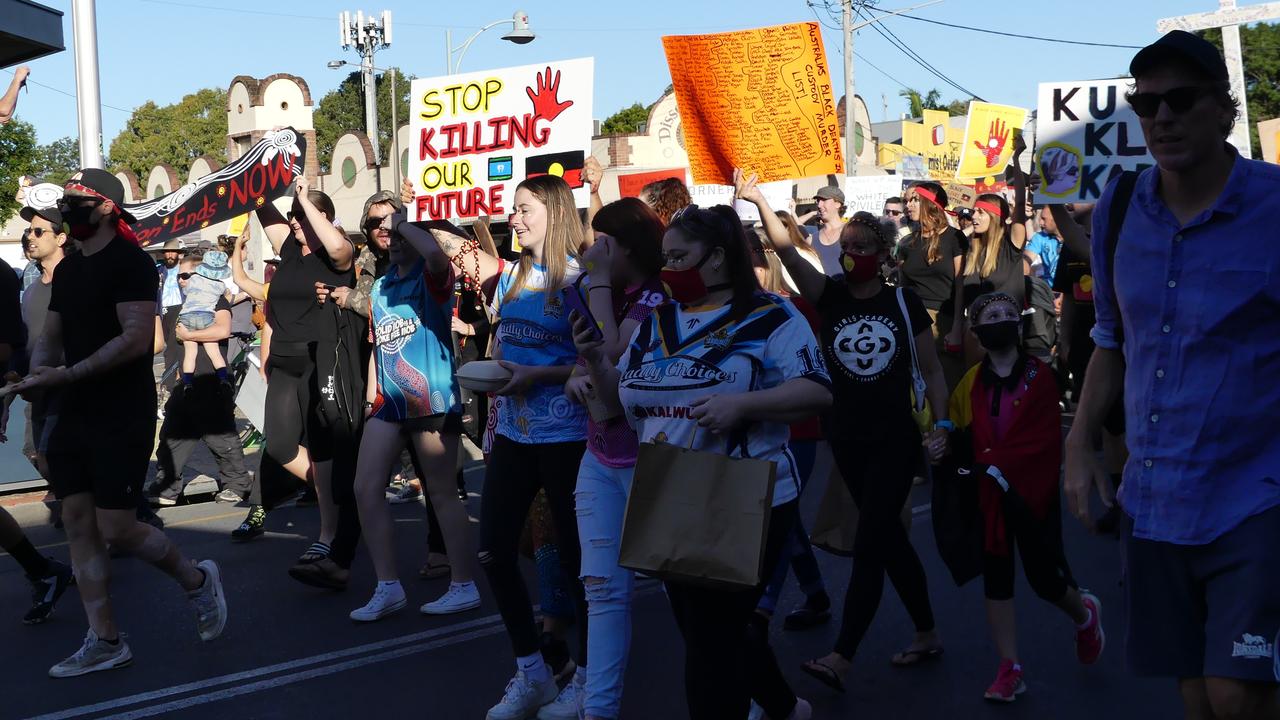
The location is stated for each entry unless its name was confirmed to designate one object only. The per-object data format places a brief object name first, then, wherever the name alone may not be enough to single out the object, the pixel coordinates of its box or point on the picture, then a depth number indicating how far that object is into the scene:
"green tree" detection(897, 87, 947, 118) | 71.81
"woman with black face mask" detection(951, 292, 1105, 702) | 5.29
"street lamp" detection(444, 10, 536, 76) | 31.05
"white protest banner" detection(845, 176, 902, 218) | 22.39
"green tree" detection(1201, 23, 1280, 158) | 60.81
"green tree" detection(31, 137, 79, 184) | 130.00
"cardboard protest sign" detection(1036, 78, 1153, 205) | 7.73
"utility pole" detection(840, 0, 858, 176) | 31.84
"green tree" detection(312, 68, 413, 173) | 85.50
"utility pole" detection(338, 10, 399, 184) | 56.53
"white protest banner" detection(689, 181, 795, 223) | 16.88
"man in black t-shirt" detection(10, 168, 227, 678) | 5.82
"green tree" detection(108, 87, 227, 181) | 81.31
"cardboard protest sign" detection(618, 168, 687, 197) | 23.39
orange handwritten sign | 9.65
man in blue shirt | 2.90
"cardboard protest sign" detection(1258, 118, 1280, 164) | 10.78
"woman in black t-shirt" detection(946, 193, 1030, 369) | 9.55
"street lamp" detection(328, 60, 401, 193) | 34.66
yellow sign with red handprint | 22.47
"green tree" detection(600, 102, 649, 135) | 58.75
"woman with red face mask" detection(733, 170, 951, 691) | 5.41
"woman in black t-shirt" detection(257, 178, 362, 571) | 7.64
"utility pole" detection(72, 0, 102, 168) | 13.20
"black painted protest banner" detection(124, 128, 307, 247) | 8.63
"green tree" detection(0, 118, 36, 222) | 36.12
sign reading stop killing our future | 9.23
